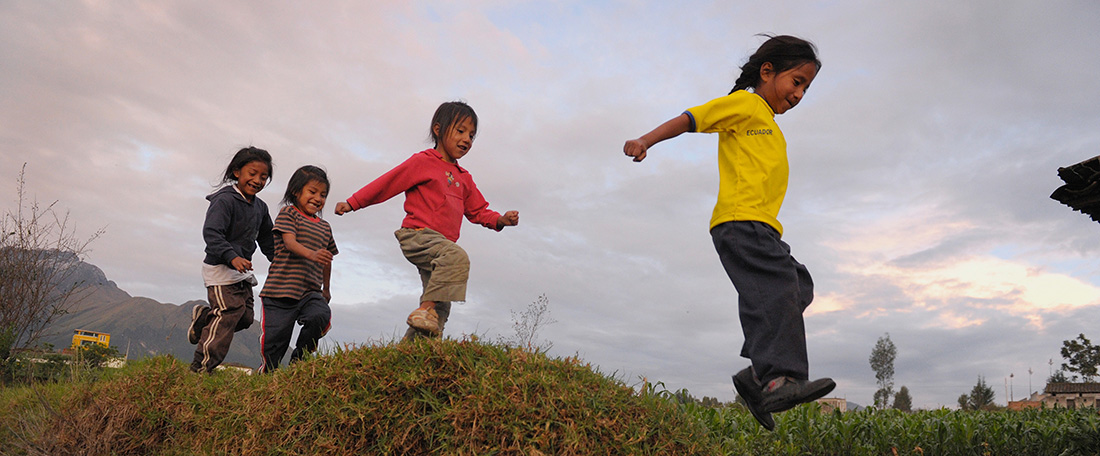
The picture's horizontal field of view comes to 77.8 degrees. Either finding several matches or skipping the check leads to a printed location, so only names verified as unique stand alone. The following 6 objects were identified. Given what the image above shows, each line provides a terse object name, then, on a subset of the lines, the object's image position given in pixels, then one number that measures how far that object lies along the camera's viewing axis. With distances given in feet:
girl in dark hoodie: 19.44
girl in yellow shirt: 11.62
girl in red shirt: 15.76
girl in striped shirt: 19.08
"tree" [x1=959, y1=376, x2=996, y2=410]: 107.92
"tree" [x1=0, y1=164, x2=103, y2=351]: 35.47
